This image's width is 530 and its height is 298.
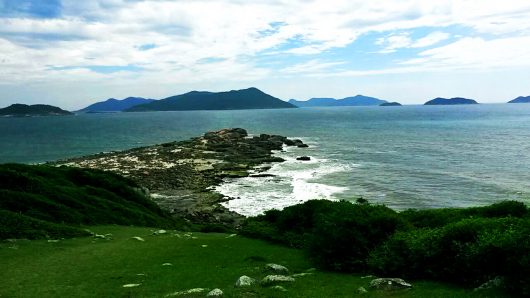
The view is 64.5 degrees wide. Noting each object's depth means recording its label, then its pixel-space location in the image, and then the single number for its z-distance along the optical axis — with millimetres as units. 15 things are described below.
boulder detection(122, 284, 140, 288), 17656
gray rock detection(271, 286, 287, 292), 15219
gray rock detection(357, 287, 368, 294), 14729
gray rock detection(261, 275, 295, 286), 16211
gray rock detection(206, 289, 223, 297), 14638
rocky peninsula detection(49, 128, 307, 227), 57000
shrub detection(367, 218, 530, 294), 13836
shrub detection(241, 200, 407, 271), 19625
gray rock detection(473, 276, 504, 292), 13986
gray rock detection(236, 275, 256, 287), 16128
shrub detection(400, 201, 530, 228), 24547
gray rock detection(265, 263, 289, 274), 19083
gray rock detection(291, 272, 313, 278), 18094
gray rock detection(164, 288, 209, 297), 15579
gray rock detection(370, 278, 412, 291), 14940
